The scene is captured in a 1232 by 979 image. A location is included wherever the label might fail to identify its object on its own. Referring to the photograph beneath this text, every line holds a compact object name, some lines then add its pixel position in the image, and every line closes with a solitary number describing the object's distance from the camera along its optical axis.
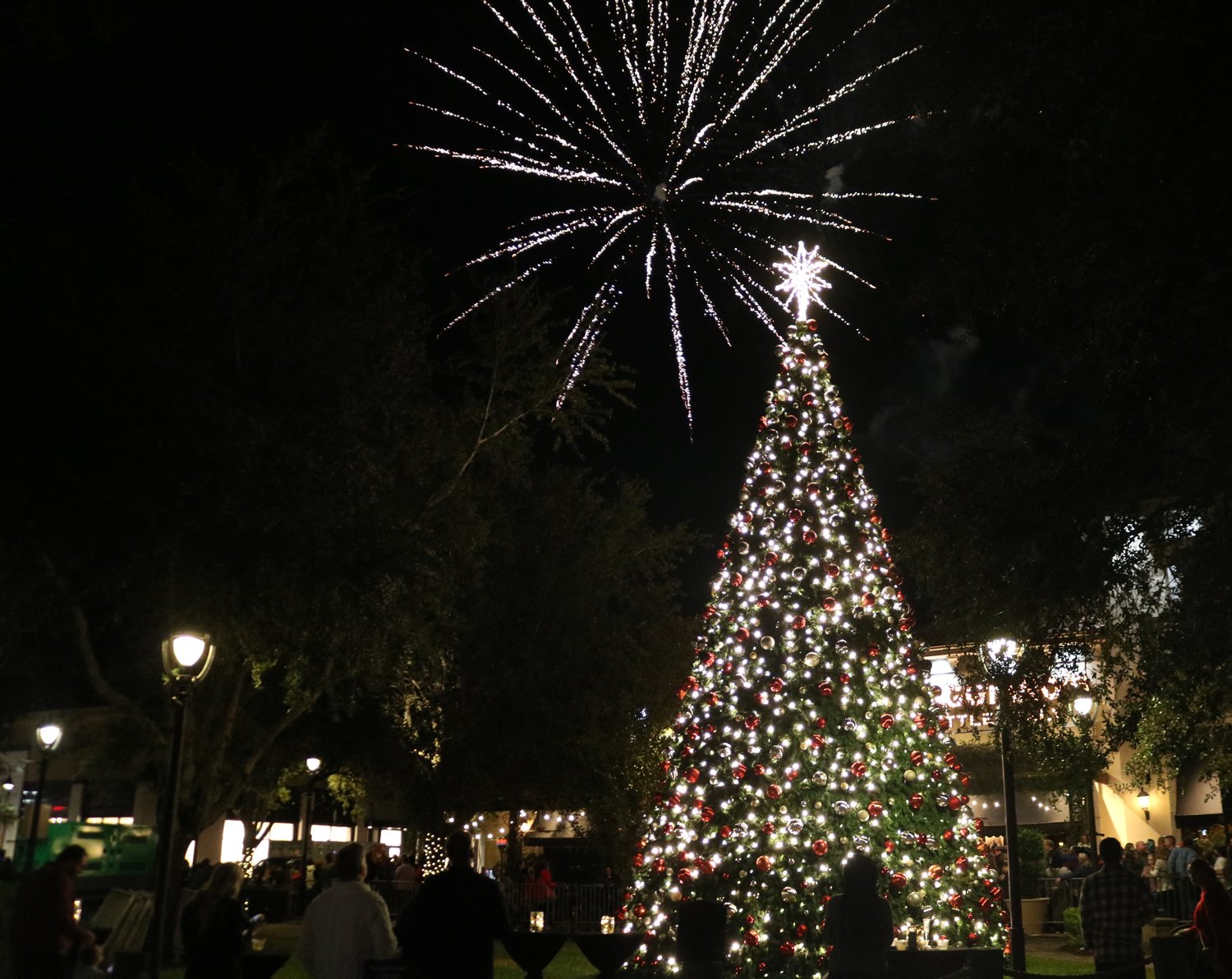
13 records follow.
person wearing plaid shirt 10.52
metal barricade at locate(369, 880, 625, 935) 24.38
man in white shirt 7.90
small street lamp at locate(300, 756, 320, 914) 26.66
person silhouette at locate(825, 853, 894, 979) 8.23
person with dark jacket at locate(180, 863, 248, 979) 8.38
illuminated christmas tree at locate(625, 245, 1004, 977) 13.81
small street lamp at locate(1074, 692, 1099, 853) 15.91
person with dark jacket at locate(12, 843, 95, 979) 9.49
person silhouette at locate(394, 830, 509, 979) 7.37
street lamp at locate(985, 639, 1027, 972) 14.32
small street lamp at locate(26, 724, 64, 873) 21.42
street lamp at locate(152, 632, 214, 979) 12.30
